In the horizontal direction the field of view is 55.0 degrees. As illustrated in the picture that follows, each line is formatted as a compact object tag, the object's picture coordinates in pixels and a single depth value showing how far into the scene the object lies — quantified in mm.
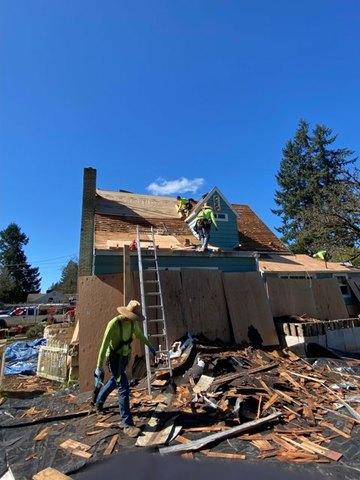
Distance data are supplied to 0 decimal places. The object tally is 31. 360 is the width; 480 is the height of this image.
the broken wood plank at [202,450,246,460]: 4578
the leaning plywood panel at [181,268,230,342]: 9711
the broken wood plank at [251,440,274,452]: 4797
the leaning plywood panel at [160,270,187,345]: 9219
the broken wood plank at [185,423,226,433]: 5290
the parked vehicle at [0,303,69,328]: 29256
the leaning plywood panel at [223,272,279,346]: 10219
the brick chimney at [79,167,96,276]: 14742
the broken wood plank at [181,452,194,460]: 4617
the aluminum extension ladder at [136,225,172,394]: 8008
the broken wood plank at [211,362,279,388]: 6889
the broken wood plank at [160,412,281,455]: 4777
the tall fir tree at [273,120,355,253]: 41875
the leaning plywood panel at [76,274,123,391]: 8164
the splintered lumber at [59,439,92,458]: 4816
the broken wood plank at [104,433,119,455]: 4837
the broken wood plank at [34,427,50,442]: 5530
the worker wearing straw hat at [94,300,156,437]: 5648
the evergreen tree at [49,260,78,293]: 64375
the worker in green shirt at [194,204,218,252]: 13851
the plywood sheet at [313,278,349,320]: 13416
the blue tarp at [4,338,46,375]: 11883
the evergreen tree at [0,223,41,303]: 58938
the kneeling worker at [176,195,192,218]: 18438
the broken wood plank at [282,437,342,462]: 4582
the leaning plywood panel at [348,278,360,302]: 16984
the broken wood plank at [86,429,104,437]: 5402
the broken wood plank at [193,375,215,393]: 6689
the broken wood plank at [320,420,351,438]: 5194
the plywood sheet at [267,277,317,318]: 12180
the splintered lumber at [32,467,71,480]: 4223
